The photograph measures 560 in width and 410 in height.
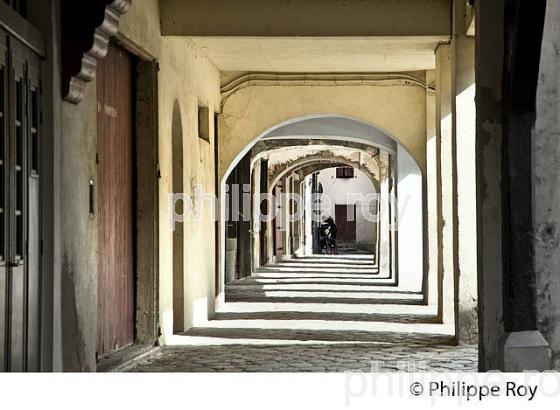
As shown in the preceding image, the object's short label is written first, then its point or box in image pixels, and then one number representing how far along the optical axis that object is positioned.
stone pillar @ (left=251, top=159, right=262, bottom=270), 26.72
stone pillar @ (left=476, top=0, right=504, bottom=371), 7.74
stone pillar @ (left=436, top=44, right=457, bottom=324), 12.96
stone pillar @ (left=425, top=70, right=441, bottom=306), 16.12
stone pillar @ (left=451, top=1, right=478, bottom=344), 11.17
